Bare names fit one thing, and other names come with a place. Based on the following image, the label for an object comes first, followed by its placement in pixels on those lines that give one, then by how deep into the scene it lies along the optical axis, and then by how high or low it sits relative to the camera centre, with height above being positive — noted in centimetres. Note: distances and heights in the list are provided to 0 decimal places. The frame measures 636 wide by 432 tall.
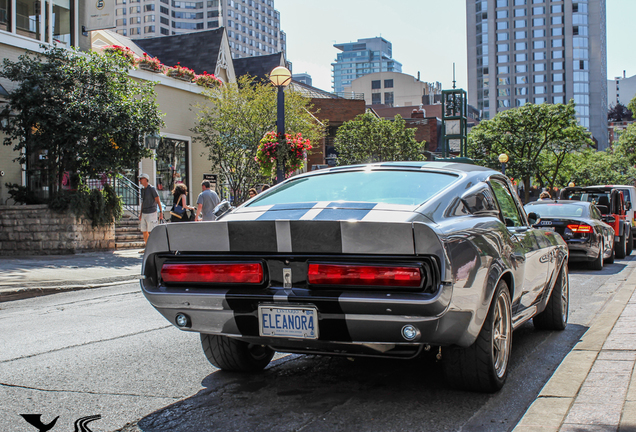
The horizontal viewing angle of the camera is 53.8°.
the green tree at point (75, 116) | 1502 +244
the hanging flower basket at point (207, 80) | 2449 +531
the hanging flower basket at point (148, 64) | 2228 +539
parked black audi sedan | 1171 -29
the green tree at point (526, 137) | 4275 +517
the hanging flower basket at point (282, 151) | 1518 +155
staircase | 1666 -54
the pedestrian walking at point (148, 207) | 1508 +19
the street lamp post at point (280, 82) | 1448 +307
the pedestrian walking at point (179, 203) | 1473 +28
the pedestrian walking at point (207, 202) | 1429 +28
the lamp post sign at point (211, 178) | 1986 +117
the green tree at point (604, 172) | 6272 +393
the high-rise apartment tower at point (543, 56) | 13712 +3477
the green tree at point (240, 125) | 2348 +340
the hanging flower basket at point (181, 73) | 2330 +533
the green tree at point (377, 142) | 4203 +474
